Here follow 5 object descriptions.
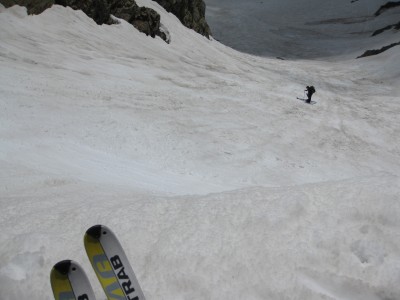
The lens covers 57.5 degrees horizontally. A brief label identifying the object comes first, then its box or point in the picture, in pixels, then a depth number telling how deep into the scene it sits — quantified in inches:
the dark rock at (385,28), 1959.3
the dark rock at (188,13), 1343.5
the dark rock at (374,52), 1417.1
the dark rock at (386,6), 2443.0
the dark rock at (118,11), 821.2
